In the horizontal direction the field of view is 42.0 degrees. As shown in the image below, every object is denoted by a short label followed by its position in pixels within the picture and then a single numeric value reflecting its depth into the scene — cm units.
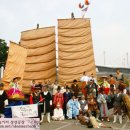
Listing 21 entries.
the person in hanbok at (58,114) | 628
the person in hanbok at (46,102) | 600
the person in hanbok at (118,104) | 577
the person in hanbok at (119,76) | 712
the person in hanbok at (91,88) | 649
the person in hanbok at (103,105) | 605
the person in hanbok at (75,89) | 676
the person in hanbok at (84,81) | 693
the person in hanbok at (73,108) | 634
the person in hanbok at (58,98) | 647
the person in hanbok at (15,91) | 528
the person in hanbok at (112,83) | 647
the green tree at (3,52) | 1485
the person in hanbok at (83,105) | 593
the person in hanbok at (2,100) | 511
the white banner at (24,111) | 401
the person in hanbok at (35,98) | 585
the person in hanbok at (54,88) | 709
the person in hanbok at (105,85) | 660
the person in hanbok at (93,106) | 590
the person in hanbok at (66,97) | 654
